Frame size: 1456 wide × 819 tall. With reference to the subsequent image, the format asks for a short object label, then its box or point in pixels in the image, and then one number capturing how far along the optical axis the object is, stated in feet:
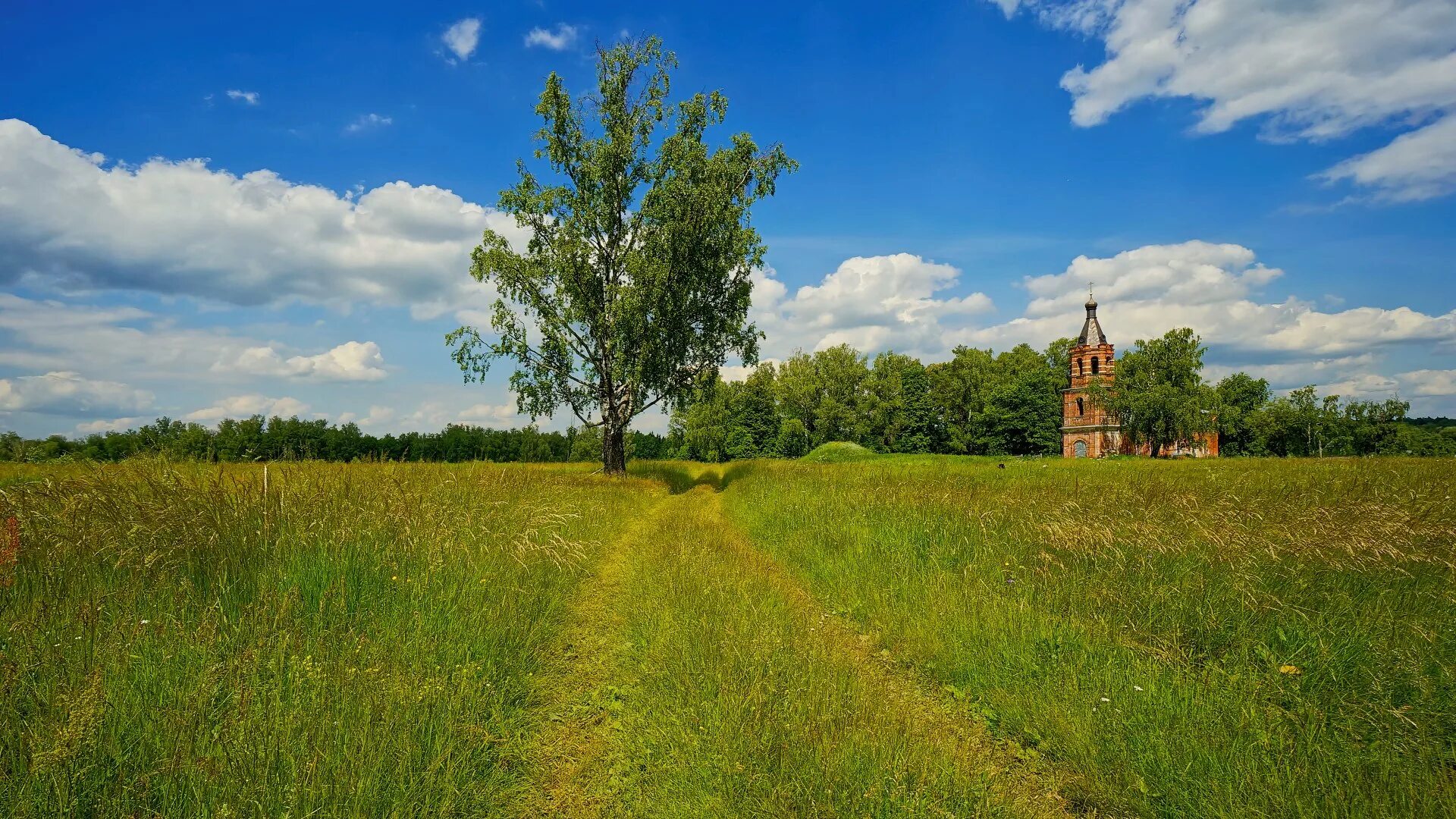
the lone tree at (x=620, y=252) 81.00
